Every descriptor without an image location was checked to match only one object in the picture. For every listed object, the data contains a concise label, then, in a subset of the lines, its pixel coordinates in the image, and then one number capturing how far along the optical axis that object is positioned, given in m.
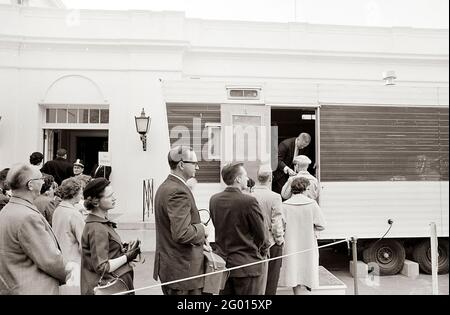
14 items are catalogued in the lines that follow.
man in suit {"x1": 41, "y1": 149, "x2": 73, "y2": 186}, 4.97
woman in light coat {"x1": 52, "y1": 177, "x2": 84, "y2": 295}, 2.73
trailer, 4.48
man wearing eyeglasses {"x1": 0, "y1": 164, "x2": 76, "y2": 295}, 2.06
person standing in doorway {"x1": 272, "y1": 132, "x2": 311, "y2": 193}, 4.75
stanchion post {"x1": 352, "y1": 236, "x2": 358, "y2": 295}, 3.01
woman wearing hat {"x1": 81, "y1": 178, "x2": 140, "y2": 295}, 2.20
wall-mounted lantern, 6.25
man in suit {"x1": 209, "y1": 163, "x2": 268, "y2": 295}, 2.72
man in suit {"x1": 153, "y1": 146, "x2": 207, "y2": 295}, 2.36
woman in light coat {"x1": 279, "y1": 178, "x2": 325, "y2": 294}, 3.62
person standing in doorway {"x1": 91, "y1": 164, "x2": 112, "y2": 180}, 5.78
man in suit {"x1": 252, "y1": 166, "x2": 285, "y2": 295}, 3.47
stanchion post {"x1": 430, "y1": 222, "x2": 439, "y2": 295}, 2.59
